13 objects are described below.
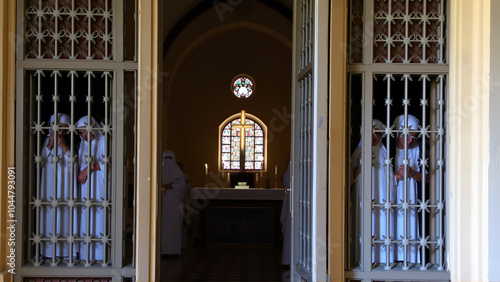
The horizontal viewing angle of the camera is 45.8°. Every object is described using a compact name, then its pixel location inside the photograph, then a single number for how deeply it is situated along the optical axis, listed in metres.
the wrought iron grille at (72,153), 5.04
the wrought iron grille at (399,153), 5.04
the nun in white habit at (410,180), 5.19
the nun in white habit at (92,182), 5.15
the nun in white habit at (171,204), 9.16
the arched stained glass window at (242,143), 16.23
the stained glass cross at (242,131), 16.19
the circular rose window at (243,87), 16.11
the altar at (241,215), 10.12
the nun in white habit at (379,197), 5.16
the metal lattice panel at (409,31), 5.12
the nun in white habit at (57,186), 5.15
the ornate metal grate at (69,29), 5.13
